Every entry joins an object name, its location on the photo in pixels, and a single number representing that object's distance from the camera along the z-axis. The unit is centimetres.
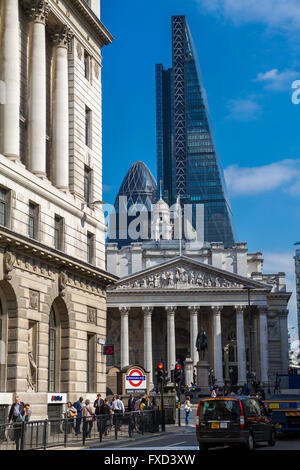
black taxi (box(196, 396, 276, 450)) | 2309
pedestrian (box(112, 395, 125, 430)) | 3516
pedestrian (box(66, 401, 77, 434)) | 3238
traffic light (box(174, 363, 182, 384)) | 4638
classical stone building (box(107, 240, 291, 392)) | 10869
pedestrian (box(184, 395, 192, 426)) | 4699
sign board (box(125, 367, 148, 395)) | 3428
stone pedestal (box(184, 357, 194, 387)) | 9685
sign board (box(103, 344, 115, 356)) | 3952
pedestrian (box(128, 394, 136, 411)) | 3988
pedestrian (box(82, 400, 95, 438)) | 2753
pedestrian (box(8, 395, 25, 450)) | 2755
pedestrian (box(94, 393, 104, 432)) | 3432
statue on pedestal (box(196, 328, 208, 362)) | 7688
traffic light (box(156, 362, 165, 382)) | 4254
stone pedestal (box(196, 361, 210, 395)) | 7856
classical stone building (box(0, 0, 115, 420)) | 3158
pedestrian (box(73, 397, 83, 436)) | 3329
